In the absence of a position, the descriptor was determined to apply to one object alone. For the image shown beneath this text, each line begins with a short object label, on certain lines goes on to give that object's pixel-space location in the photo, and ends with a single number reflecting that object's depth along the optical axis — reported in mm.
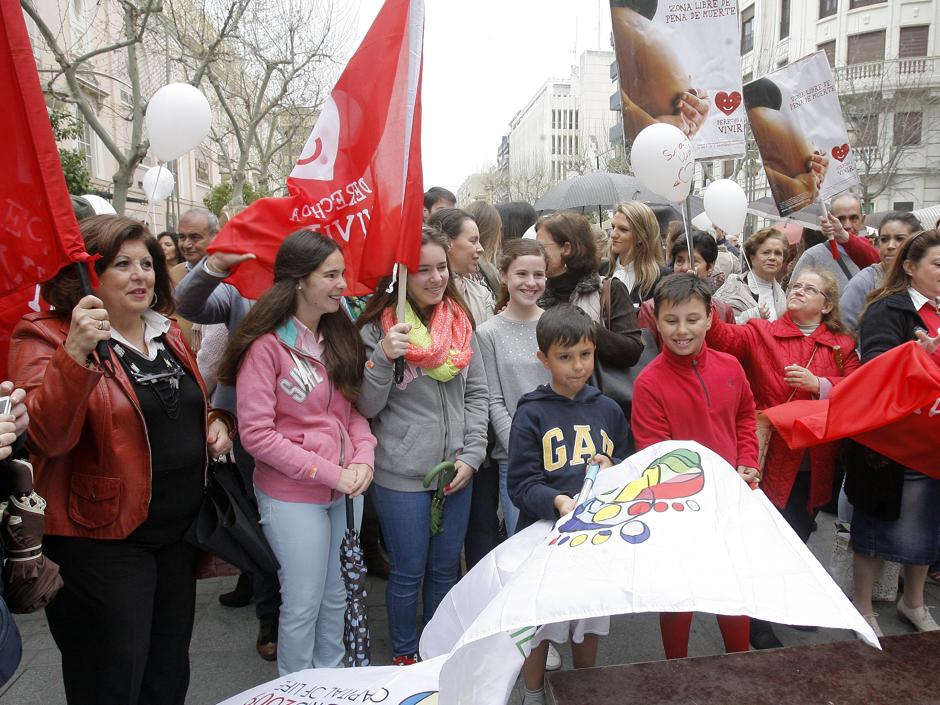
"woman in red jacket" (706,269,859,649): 3580
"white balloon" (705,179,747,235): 6273
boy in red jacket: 2945
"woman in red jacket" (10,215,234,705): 2039
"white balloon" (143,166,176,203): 6051
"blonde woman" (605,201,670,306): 4477
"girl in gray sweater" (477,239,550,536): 3361
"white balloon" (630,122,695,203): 4434
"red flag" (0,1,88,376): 1978
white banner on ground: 1701
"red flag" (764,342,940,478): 2988
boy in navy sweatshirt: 2730
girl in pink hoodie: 2744
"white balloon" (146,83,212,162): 5246
